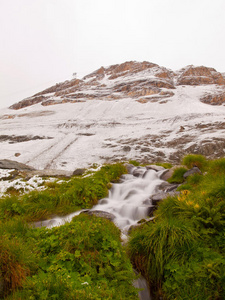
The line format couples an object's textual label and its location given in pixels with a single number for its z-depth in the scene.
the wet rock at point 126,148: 20.66
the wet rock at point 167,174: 9.52
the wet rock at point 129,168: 11.27
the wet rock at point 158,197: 6.40
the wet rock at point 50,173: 10.87
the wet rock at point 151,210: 6.12
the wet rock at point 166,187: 7.63
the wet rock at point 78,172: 11.11
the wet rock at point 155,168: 11.39
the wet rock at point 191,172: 7.95
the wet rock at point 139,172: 10.51
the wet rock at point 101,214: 5.66
